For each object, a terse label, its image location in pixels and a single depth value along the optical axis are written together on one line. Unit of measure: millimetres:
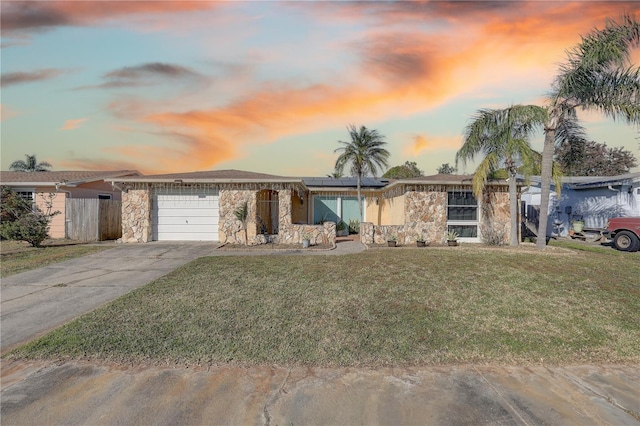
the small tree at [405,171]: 38500
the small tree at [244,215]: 13695
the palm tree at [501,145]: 12914
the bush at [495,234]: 14328
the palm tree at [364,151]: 17203
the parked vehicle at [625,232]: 12617
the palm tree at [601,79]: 10664
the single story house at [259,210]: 14117
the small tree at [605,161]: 33125
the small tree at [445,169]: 45103
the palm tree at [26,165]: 31734
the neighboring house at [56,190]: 15938
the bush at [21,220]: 12734
